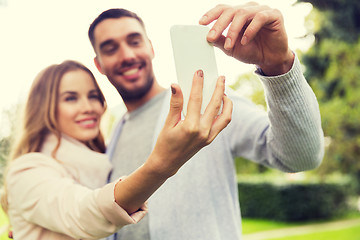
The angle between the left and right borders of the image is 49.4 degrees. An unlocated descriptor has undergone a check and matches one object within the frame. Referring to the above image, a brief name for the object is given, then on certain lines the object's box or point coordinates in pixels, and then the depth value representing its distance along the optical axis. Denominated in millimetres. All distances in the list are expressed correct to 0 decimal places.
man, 775
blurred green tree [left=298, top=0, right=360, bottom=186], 6953
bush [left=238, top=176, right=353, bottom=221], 7887
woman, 645
